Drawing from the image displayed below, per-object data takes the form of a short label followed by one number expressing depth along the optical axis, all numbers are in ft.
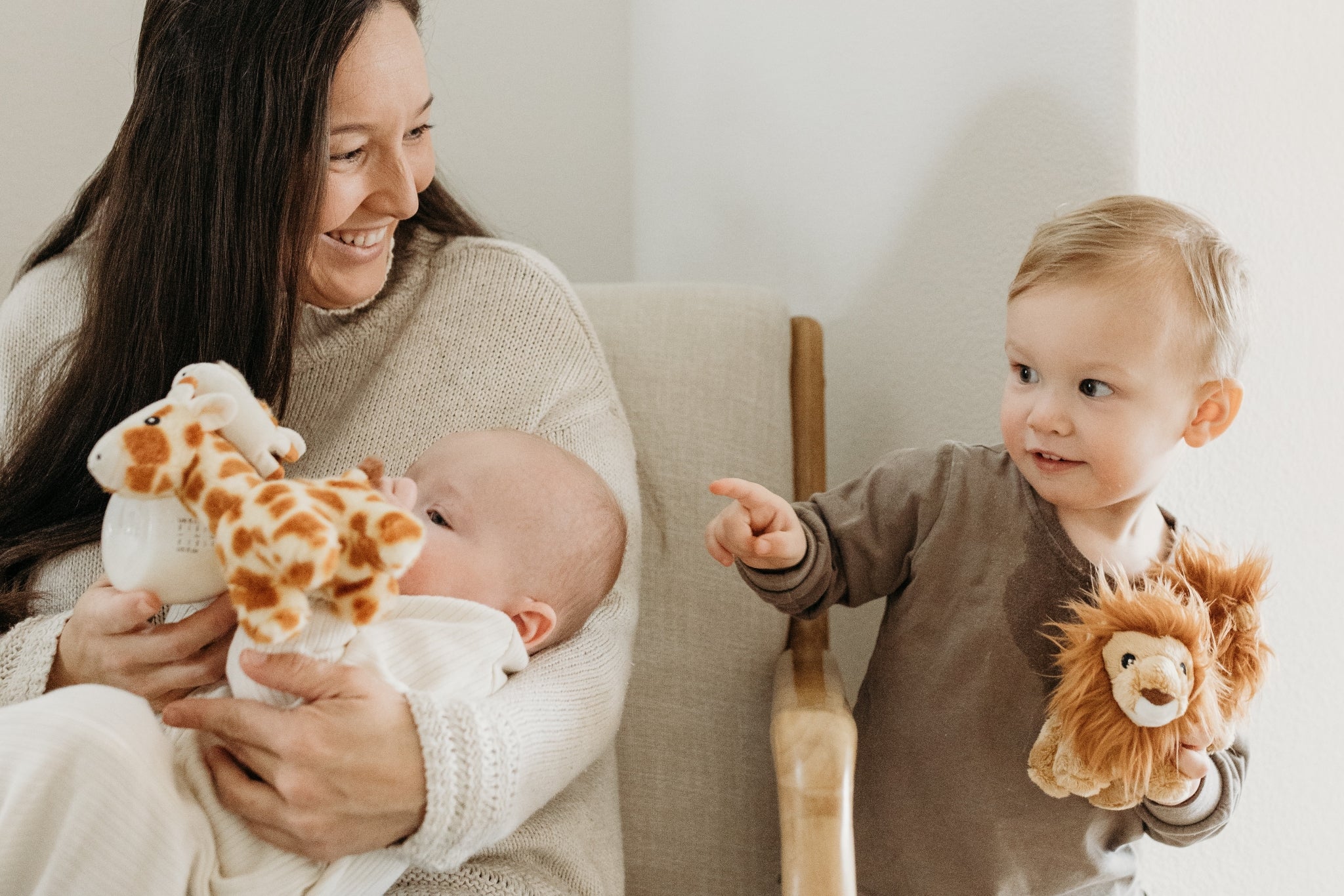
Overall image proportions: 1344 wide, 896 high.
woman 2.76
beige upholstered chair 4.34
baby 2.51
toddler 3.08
